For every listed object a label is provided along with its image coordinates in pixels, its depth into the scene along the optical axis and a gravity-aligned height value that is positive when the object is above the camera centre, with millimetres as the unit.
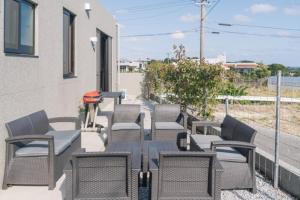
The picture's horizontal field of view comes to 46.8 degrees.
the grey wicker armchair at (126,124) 6355 -862
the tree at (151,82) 14406 -93
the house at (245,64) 55859 +2756
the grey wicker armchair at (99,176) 3332 -947
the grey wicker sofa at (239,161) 4223 -1012
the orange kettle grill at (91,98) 8195 -449
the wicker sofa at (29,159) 4285 -1018
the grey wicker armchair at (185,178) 3400 -970
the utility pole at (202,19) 20998 +3774
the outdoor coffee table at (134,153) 3438 -906
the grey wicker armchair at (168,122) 6531 -852
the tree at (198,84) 7766 -99
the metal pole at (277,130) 4422 -633
